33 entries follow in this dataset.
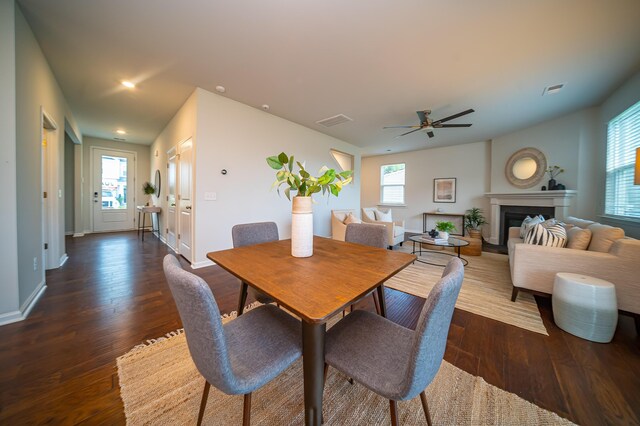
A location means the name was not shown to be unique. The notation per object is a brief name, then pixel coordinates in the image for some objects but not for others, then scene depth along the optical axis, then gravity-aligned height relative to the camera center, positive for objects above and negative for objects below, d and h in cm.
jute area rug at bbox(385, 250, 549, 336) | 197 -94
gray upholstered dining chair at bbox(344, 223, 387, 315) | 176 -23
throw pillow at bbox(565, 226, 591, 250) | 203 -27
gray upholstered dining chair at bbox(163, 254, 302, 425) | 66 -59
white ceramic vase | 132 -12
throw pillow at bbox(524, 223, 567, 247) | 215 -26
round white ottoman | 161 -74
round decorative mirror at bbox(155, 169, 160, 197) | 535 +54
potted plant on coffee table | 372 -32
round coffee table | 330 -53
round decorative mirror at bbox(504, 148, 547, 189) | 452 +94
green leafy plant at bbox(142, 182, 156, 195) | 582 +44
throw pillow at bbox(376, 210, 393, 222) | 492 -20
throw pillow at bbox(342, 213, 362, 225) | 434 -23
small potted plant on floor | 542 -26
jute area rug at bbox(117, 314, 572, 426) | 104 -102
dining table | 79 -33
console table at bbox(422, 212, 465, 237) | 584 -22
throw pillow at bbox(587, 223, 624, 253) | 189 -23
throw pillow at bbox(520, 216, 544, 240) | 313 -20
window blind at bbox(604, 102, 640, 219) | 273 +68
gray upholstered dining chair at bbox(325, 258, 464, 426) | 65 -60
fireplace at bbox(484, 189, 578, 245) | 409 +10
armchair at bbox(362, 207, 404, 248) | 413 -34
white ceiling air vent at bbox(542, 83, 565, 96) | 293 +172
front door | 584 +41
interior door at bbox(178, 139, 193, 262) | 329 +12
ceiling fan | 341 +140
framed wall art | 599 +55
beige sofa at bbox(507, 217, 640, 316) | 171 -47
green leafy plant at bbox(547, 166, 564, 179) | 426 +81
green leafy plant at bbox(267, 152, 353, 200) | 131 +17
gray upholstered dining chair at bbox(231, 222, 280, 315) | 175 -24
